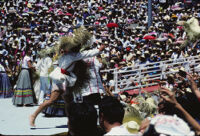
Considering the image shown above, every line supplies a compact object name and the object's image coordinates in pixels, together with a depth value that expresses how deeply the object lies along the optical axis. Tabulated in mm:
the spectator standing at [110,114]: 4961
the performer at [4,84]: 17607
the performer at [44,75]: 13474
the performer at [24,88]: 14241
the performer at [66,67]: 9174
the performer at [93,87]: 10064
